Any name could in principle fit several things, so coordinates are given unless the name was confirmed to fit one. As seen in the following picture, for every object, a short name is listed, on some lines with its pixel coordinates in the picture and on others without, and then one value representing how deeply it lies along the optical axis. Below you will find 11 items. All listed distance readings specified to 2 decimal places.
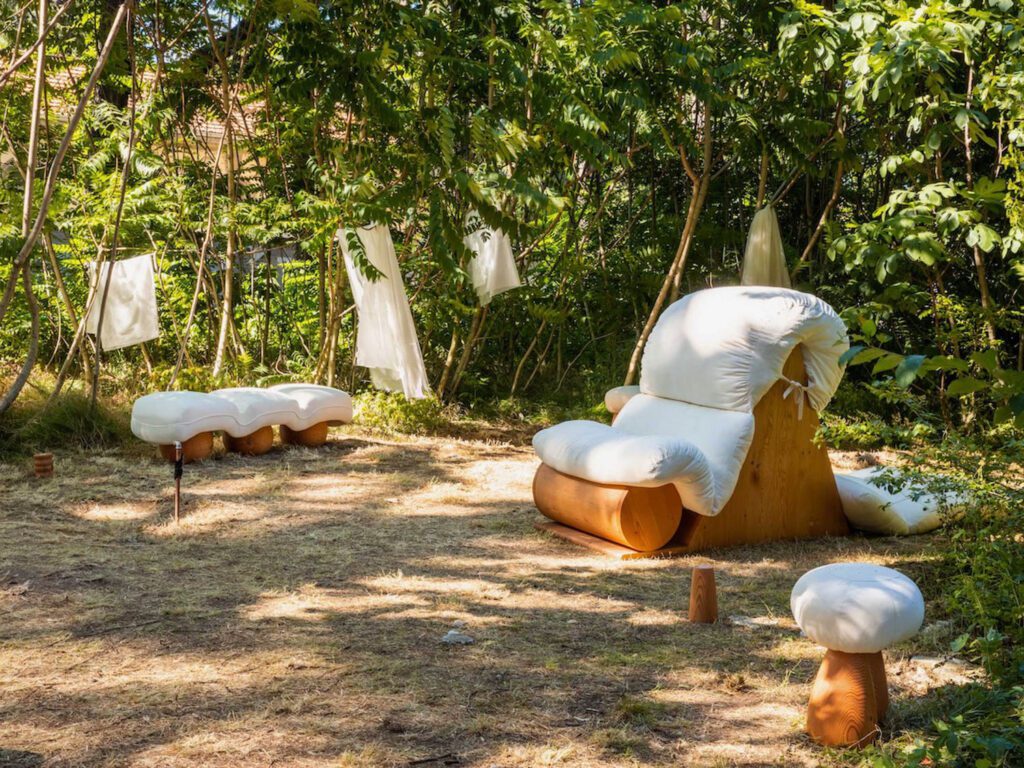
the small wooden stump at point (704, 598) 3.80
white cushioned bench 6.55
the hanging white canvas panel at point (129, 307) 8.09
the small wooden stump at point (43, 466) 6.27
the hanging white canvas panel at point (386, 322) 7.86
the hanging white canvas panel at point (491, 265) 8.09
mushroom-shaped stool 2.74
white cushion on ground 5.04
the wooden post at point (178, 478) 5.01
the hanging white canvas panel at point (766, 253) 7.90
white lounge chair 4.68
